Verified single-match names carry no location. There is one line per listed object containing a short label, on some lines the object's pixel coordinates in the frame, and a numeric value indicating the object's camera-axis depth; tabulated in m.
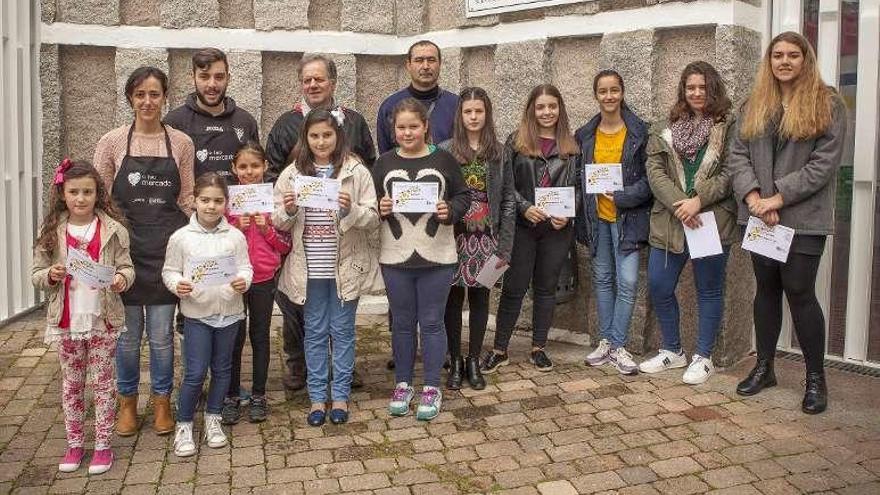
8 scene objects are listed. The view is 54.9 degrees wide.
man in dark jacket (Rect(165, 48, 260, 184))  4.79
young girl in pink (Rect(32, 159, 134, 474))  4.06
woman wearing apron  4.48
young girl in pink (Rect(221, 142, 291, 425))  4.67
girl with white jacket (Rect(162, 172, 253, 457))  4.25
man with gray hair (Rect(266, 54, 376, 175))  5.06
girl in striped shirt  4.62
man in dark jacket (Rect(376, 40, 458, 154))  5.62
